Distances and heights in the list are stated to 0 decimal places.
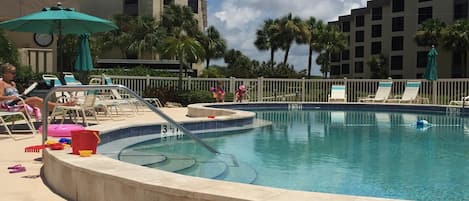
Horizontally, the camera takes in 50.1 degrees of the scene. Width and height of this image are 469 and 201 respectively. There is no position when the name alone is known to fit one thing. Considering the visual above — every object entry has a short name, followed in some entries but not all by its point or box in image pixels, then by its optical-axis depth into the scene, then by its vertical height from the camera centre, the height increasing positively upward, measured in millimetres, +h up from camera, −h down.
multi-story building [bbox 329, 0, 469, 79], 44750 +5059
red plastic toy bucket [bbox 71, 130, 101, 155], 4328 -505
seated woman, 7227 -242
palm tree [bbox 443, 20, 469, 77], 40906 +4010
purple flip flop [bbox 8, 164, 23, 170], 4799 -811
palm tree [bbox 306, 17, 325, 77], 50538 +5102
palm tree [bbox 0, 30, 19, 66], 20925 +1279
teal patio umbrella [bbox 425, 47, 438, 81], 17547 +534
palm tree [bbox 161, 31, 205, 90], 19594 +1349
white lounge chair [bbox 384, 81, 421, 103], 17172 -274
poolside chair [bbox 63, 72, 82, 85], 11166 +82
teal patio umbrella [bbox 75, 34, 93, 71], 12797 +663
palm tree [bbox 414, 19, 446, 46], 42844 +4545
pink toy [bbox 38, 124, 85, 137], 6297 -609
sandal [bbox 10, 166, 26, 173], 4682 -823
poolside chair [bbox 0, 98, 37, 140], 6742 -576
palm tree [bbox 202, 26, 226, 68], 53000 +4224
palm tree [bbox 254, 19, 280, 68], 50719 +4819
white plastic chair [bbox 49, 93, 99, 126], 8127 -410
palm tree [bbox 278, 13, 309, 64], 49844 +5281
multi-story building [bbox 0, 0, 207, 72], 24733 +2187
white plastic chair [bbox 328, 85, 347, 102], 18516 -352
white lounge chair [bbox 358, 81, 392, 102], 17734 -273
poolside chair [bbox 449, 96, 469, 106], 15008 -517
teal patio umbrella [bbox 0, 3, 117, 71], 8688 +1123
